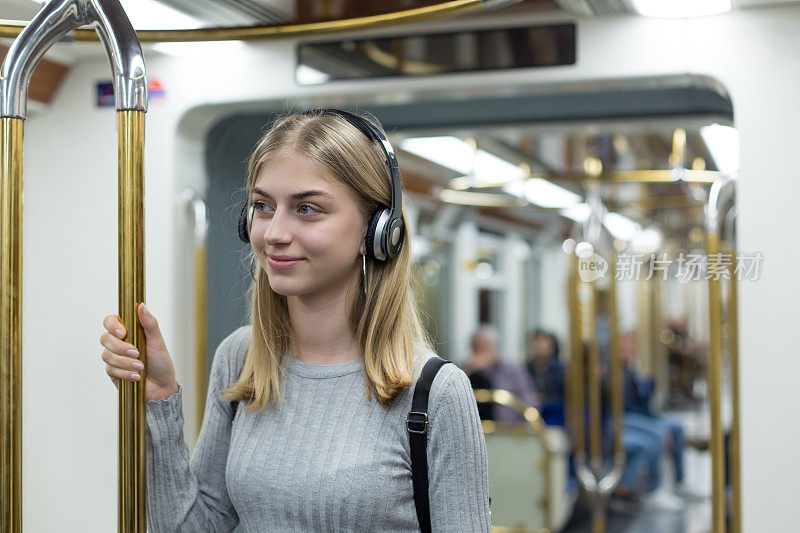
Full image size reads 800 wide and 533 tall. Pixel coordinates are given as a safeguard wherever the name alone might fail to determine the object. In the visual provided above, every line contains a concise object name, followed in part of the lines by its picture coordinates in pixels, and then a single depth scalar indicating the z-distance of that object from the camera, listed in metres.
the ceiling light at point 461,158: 6.98
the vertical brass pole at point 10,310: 1.41
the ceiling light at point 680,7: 2.77
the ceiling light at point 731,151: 2.84
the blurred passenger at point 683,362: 12.59
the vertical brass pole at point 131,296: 1.36
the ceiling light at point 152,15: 1.78
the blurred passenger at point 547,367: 8.88
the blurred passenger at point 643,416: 8.20
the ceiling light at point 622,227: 10.16
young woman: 1.50
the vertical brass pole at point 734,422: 2.79
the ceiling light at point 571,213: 8.14
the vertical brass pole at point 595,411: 4.66
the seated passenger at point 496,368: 7.75
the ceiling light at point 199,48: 3.11
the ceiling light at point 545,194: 8.10
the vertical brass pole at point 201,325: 3.35
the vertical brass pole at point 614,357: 5.49
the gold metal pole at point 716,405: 2.89
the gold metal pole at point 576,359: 5.40
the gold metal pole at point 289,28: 1.82
